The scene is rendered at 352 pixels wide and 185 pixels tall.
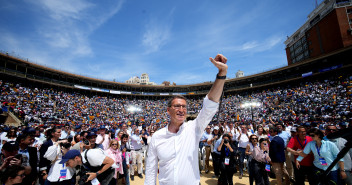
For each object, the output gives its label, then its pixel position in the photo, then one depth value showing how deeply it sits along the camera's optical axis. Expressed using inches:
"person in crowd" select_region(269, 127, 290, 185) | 199.9
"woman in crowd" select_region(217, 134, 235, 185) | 215.6
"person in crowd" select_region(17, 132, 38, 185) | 145.2
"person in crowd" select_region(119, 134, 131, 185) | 222.2
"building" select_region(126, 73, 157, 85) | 4128.0
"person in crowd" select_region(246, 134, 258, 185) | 210.8
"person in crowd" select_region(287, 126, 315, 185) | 176.7
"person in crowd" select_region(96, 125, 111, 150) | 257.2
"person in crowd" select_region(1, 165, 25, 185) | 93.4
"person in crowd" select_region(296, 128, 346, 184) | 146.2
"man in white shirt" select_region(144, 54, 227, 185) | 56.0
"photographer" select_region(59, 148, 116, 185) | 125.1
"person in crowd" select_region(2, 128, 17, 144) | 232.9
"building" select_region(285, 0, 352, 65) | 1208.2
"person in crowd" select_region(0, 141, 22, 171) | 112.5
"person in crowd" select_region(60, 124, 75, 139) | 367.9
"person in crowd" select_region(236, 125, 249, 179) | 297.1
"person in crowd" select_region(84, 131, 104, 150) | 161.3
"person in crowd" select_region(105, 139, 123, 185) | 196.2
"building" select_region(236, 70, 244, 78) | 4299.0
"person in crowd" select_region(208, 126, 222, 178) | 247.8
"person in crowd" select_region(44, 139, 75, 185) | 129.7
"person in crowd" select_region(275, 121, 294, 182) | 262.4
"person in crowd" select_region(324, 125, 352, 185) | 151.1
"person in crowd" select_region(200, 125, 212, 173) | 319.3
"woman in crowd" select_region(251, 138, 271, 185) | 196.9
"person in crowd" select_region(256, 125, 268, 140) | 285.6
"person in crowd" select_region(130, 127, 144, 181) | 302.5
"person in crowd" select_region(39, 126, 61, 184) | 150.3
